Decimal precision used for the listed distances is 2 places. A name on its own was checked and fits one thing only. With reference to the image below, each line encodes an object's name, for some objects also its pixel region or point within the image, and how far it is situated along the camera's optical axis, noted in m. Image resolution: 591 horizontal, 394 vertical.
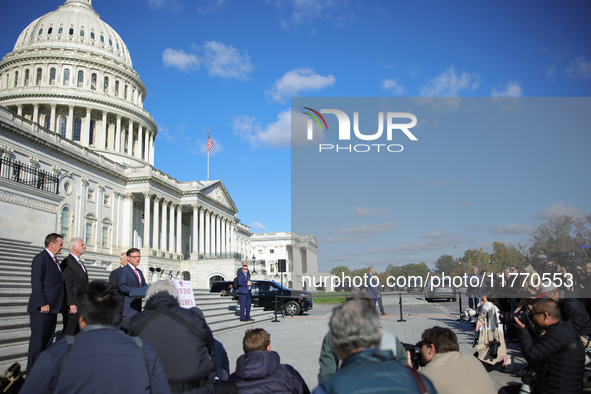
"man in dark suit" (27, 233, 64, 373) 6.65
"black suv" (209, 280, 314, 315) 22.39
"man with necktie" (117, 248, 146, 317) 8.89
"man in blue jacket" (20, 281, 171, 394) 2.83
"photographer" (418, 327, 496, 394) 3.80
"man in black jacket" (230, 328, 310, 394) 4.57
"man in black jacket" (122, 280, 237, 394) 3.96
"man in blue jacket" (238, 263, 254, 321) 17.19
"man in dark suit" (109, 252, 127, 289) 9.46
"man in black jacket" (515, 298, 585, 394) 4.59
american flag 64.45
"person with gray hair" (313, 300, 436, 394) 2.17
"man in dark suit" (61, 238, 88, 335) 7.20
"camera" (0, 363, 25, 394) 3.55
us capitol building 43.47
